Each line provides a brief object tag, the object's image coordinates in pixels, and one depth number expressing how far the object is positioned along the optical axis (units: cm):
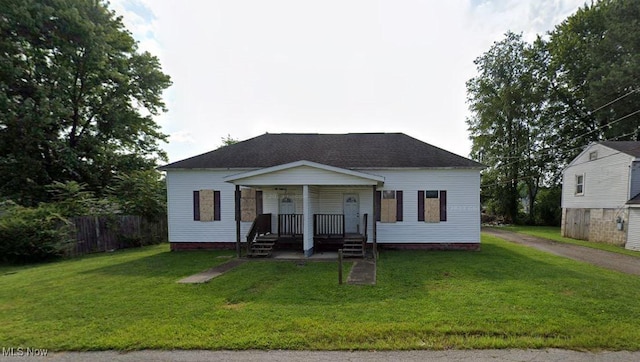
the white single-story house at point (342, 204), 1191
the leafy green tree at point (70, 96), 1518
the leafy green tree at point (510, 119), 2766
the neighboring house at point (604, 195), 1380
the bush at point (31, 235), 1063
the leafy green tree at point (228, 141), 3186
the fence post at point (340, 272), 676
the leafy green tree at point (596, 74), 2084
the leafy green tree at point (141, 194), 1563
